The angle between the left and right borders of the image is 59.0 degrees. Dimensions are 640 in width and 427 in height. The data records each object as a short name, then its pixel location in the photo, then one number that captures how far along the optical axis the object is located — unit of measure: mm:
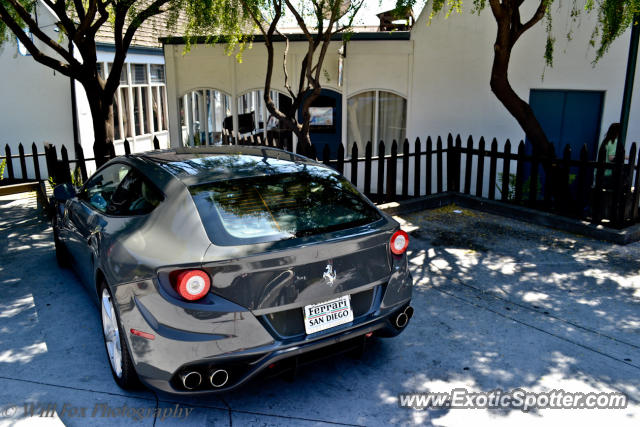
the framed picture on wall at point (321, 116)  14582
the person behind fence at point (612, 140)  9122
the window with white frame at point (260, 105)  15570
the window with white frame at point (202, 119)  17828
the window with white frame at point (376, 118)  13828
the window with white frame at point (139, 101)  18984
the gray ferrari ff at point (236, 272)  3426
